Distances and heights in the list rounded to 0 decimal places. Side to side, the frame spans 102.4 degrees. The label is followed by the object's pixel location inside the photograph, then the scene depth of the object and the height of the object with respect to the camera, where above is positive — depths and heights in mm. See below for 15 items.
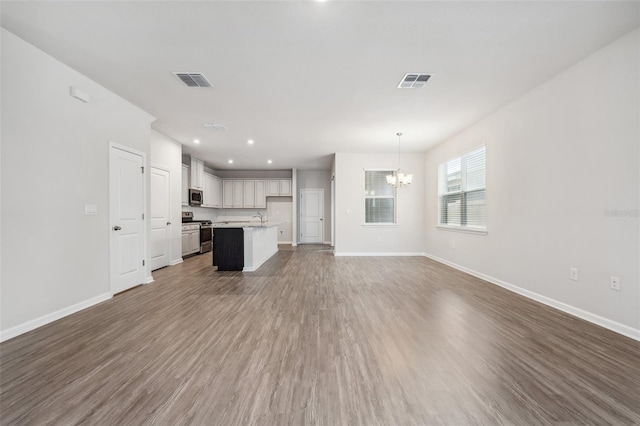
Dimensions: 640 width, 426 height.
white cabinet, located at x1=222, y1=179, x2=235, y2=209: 9383 +640
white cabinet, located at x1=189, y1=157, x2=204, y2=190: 7112 +1086
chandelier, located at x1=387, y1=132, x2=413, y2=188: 5732 +722
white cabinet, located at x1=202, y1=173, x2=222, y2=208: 8062 +674
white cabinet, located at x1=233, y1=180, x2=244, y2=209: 9406 +604
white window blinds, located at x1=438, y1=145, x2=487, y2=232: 4535 +383
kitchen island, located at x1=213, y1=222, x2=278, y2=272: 5113 -709
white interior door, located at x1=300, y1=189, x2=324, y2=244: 9586 -171
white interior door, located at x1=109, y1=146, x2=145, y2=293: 3502 -98
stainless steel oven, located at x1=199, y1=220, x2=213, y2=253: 7395 -723
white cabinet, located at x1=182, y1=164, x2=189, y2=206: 6760 +711
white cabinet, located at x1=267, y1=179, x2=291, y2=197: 9414 +896
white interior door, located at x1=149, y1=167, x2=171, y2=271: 5043 -134
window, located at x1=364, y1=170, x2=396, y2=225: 6926 +334
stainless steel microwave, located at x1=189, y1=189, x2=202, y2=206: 6965 +401
